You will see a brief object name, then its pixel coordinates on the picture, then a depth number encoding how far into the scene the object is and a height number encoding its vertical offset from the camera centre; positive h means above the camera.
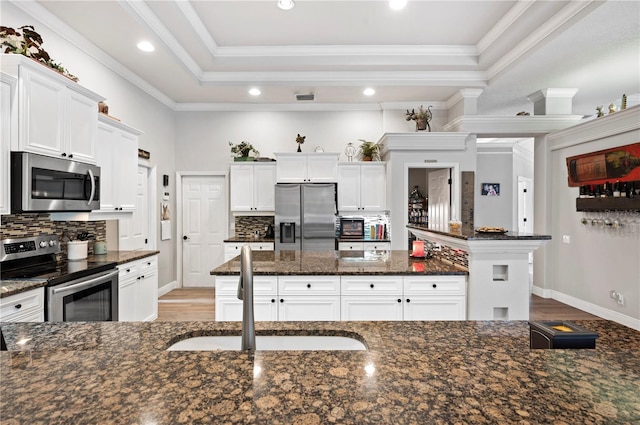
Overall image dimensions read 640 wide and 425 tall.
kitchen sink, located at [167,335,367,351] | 1.15 -0.45
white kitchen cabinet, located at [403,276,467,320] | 2.58 -0.64
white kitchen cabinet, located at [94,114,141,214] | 3.35 +0.50
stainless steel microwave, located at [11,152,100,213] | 2.37 +0.21
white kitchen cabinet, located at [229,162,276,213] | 5.71 +0.53
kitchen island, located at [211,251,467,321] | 2.56 -0.61
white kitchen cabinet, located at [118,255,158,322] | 3.26 -0.81
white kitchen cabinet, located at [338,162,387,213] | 5.63 +0.43
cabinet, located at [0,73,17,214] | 2.27 +0.53
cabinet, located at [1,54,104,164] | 2.37 +0.77
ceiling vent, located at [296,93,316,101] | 5.46 +1.85
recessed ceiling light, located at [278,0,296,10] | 3.57 +2.18
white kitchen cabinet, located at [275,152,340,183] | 5.55 +0.71
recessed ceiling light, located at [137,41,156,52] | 3.80 +1.86
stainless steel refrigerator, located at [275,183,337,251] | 5.41 -0.09
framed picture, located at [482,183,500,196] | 7.56 +0.52
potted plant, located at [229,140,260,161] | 5.76 +1.04
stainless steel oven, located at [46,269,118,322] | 2.34 -0.66
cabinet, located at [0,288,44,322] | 1.99 -0.58
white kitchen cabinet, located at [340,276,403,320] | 2.58 -0.63
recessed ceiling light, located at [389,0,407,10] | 3.59 +2.19
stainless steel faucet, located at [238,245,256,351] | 0.88 -0.23
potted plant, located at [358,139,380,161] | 5.76 +1.05
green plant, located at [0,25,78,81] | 2.47 +1.23
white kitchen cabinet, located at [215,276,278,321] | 2.56 -0.63
